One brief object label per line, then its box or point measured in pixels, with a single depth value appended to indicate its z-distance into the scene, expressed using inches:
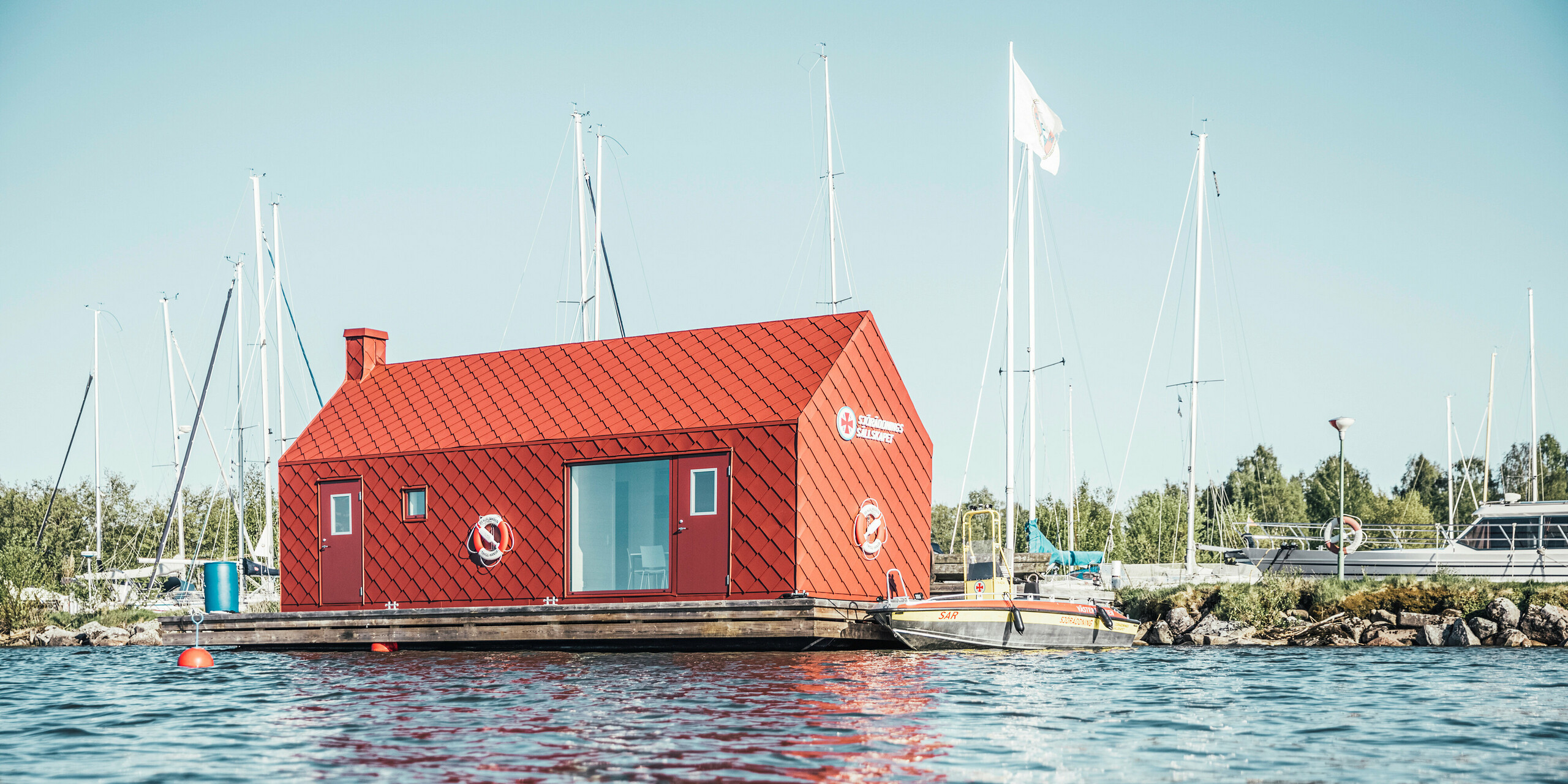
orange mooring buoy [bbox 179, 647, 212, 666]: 838.5
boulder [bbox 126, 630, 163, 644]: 1409.9
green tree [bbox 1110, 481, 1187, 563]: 2078.0
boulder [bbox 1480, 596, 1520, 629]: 1016.2
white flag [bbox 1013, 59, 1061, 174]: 1156.5
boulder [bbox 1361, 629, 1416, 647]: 1033.5
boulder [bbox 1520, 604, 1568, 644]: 989.2
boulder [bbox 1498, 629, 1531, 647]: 990.4
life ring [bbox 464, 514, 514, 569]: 928.9
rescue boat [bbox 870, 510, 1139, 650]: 812.0
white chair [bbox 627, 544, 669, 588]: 892.6
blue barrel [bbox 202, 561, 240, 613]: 1037.8
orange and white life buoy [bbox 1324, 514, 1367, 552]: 1235.2
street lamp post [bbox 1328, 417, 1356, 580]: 1074.5
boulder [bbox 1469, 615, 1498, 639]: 1015.6
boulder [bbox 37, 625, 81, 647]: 1423.5
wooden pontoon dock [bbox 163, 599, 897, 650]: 794.8
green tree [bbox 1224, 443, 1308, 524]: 3024.1
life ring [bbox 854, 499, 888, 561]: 908.0
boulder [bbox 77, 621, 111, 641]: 1416.1
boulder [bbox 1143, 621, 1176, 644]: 1126.4
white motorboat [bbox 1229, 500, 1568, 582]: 1202.0
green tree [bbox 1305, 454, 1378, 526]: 2974.9
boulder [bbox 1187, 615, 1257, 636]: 1106.1
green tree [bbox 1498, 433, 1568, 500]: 2773.1
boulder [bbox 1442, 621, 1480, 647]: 1002.7
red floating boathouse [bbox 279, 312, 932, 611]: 852.0
